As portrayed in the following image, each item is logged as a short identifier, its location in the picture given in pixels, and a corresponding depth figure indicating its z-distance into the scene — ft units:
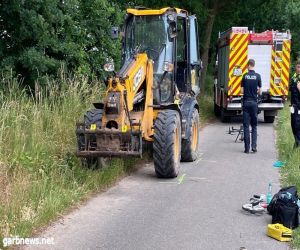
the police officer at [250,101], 40.83
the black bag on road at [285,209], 21.52
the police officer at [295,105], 37.14
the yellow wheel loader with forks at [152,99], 27.53
